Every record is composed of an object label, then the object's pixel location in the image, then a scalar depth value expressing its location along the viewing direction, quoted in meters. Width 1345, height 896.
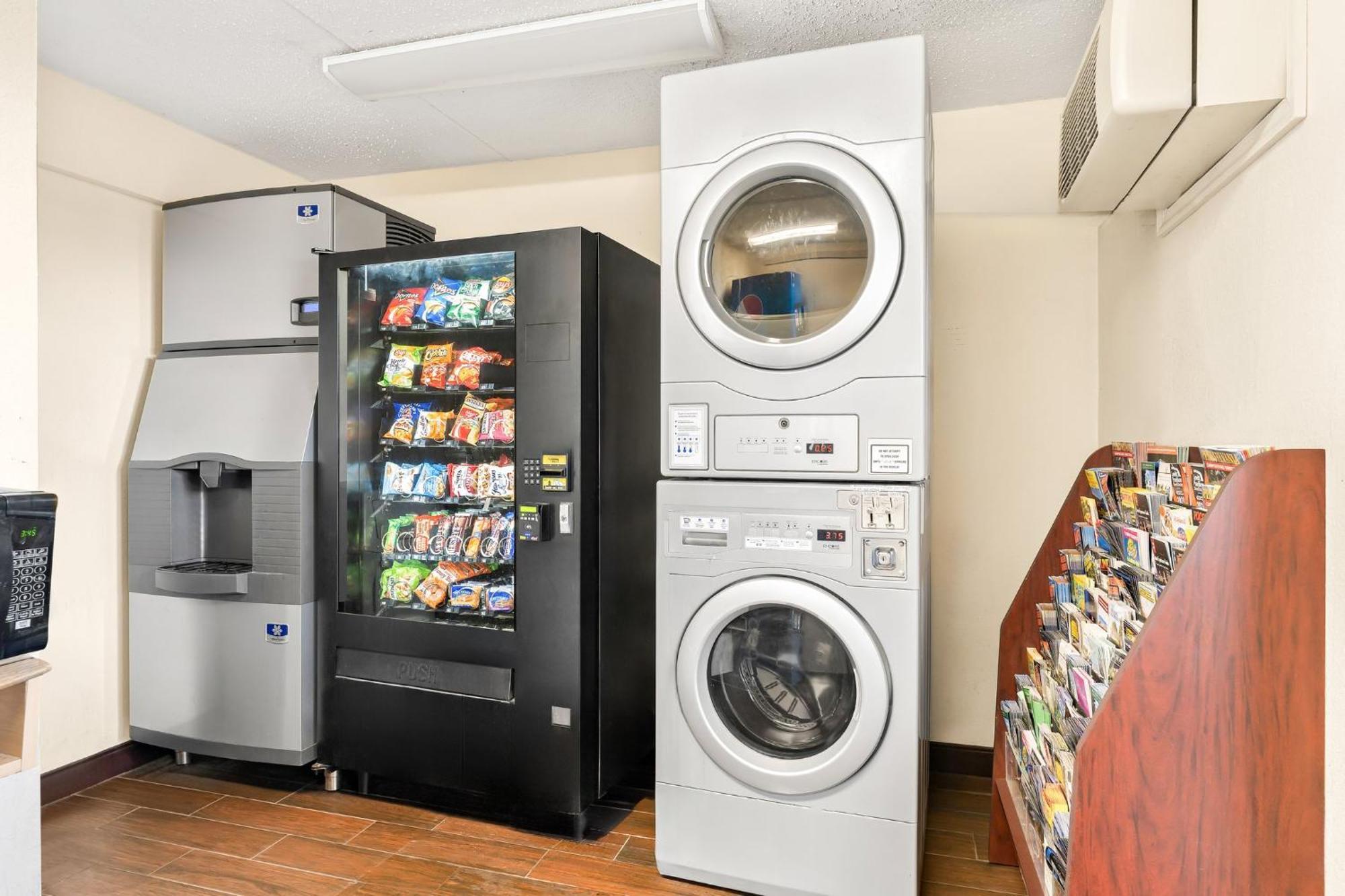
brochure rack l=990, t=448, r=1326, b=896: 1.24
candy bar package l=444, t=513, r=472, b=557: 2.58
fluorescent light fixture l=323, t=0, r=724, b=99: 2.23
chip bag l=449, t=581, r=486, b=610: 2.53
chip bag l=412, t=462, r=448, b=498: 2.59
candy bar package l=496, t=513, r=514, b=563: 2.48
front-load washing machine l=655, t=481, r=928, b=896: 1.87
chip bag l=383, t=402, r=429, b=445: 2.63
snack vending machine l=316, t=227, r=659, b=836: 2.31
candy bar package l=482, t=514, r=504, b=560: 2.51
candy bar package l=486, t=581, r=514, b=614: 2.47
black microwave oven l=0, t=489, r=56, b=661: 1.62
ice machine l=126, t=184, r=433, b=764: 2.64
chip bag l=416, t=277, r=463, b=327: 2.53
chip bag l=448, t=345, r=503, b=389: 2.54
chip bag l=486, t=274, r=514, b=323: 2.46
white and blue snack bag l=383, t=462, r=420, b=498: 2.63
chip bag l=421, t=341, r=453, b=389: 2.57
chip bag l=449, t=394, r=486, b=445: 2.52
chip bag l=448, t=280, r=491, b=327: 2.51
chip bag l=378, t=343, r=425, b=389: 2.62
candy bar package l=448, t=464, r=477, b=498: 2.54
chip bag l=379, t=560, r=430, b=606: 2.64
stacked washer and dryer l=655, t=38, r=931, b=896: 1.88
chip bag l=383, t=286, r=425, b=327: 2.61
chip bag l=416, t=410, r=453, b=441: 2.58
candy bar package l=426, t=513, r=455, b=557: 2.60
